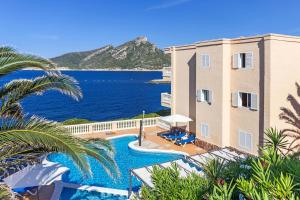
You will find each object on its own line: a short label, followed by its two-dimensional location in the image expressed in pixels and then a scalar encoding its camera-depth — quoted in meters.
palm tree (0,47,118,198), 5.33
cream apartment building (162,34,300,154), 13.70
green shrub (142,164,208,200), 5.08
